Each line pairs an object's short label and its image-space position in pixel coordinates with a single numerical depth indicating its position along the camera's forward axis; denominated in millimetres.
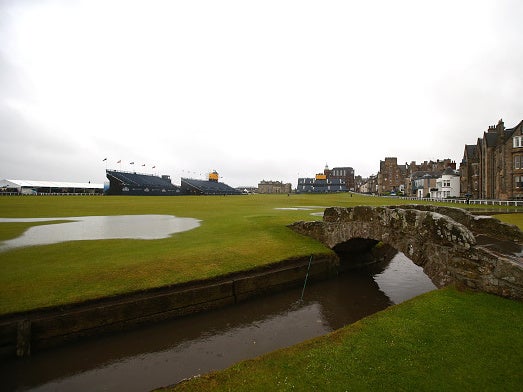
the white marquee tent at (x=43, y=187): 97062
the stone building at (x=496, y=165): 49844
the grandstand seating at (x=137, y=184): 89188
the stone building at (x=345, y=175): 195750
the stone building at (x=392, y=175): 129750
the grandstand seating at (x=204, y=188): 119500
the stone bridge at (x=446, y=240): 8578
